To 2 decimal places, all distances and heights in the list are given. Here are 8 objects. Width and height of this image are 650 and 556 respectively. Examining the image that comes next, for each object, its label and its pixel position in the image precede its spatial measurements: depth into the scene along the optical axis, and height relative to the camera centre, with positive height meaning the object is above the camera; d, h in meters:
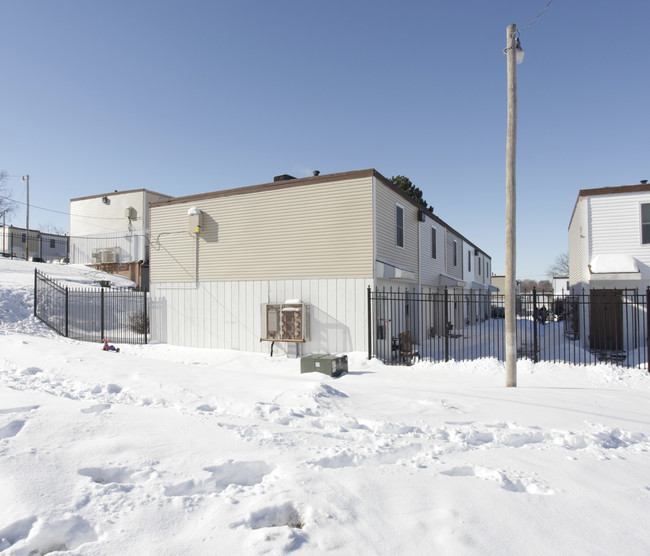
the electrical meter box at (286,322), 13.73 -0.85
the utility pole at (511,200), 8.71 +2.00
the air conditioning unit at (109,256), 31.92 +3.06
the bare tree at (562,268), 71.90 +4.84
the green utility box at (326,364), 10.43 -1.73
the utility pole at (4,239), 38.99 +5.37
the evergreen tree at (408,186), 31.66 +8.26
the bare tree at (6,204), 43.09 +9.41
